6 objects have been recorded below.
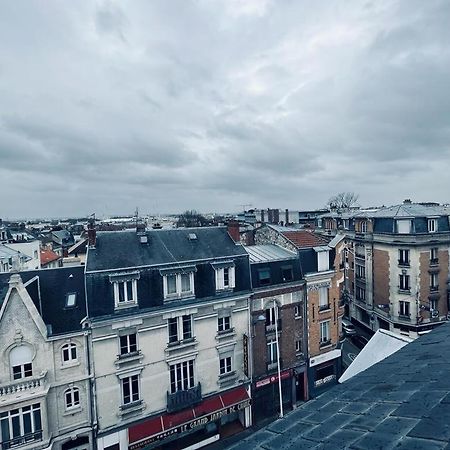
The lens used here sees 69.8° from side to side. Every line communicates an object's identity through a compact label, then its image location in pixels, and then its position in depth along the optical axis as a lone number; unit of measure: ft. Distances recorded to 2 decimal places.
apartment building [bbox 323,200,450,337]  122.42
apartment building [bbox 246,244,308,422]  84.23
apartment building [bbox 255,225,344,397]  92.32
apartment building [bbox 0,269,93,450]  57.57
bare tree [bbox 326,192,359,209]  364.79
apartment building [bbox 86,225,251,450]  66.59
